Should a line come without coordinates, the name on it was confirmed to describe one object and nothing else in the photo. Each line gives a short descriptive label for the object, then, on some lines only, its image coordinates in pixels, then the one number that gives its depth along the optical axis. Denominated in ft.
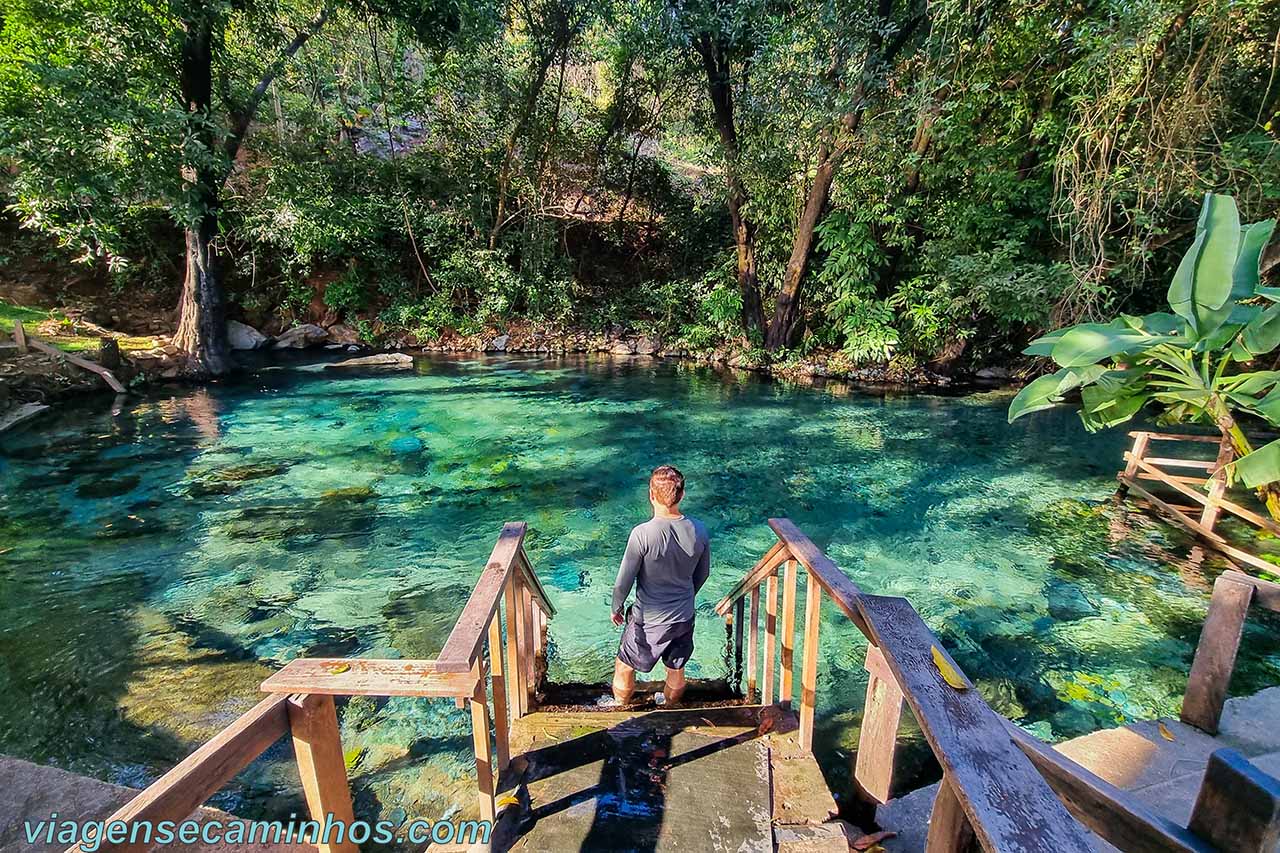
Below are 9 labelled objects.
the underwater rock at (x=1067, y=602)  17.60
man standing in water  10.76
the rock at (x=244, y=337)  55.21
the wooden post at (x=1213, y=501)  20.27
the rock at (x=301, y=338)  57.36
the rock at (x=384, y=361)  52.49
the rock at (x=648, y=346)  61.52
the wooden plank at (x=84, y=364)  36.94
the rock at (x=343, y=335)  60.59
